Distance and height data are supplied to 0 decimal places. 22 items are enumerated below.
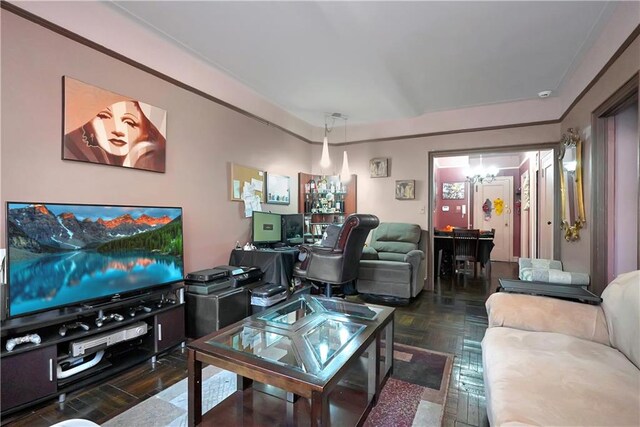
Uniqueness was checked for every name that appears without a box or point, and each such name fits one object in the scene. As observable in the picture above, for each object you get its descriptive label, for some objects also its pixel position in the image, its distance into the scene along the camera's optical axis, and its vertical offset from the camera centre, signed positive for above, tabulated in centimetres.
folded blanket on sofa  276 -62
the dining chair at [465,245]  513 -57
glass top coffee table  131 -73
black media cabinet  162 -86
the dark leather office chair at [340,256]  287 -44
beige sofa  107 -70
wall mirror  301 +30
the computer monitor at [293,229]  412 -24
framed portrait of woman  210 +65
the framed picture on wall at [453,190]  799 +60
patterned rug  167 -117
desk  326 -56
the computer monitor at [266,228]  371 -20
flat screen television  173 -28
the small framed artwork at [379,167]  492 +75
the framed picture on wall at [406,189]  471 +37
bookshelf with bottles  510 +25
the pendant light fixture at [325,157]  413 +77
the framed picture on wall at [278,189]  421 +34
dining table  522 -70
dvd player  183 -85
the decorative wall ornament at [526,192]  648 +47
